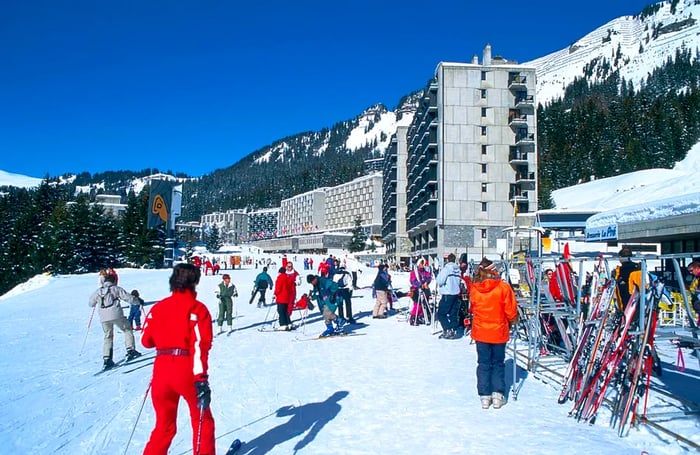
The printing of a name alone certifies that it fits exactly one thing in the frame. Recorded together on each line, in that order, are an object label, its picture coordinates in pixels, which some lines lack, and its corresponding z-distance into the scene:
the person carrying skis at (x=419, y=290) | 13.78
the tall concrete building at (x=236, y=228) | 190.50
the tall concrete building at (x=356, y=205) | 133.00
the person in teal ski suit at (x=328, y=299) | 11.97
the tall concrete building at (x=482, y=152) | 48.72
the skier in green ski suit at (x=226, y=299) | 12.98
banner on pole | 35.88
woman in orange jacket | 5.97
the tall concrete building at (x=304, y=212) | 156.62
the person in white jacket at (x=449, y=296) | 11.30
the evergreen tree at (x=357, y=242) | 103.62
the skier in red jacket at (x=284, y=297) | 12.60
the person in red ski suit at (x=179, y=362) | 3.88
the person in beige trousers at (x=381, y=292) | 15.07
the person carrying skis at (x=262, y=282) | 15.90
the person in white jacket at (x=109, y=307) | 8.98
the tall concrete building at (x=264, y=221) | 186.62
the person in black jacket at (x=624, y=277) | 6.77
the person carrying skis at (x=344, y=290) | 13.48
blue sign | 19.52
